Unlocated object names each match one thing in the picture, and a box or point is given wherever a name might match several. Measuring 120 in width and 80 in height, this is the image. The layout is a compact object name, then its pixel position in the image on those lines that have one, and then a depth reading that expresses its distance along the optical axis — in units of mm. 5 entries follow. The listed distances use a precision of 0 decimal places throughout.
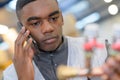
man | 1385
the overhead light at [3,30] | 3370
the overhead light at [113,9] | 6582
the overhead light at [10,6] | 4133
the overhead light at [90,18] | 6421
